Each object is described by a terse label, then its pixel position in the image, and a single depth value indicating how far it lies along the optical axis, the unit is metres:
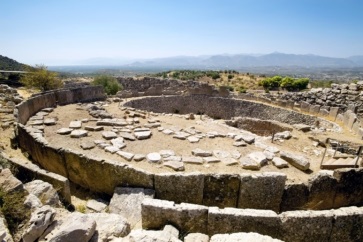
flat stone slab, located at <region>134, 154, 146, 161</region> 7.78
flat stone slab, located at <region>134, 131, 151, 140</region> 10.05
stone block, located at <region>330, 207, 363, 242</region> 4.93
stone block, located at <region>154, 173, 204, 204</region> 6.03
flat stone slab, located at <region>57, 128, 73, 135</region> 10.06
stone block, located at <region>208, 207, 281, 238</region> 4.70
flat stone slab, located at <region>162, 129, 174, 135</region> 11.04
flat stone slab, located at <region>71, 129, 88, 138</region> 9.64
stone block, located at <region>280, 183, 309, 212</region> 6.35
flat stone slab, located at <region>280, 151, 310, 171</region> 7.97
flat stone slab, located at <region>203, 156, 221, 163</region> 8.06
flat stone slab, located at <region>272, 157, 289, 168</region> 8.02
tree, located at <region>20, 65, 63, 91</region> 21.66
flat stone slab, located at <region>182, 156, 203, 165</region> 7.89
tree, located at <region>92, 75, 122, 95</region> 28.44
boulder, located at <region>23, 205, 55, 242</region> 3.45
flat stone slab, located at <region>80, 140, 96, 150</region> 8.51
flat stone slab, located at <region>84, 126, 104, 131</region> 10.63
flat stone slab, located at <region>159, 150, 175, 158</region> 8.28
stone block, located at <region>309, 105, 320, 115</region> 19.87
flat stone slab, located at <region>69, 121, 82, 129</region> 10.88
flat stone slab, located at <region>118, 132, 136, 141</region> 9.80
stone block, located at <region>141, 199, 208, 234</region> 4.79
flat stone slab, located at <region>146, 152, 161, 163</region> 7.75
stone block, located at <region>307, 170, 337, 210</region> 6.54
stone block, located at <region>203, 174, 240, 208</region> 6.16
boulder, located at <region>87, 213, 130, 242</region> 3.89
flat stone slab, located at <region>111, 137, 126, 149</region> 8.83
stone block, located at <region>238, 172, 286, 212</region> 6.07
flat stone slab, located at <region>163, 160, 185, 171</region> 7.39
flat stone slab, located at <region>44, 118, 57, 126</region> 11.37
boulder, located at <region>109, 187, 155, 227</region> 5.64
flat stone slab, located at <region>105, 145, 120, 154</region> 8.25
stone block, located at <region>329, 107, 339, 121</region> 18.29
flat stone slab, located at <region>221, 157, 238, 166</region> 7.98
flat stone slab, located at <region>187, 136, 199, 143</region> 10.04
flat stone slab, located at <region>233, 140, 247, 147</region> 9.76
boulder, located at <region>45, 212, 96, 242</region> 3.29
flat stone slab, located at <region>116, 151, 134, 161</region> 7.79
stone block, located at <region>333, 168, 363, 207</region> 6.76
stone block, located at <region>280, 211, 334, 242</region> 4.78
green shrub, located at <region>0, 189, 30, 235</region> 3.78
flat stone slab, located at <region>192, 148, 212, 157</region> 8.55
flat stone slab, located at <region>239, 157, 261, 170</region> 7.82
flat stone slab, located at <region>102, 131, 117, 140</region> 9.67
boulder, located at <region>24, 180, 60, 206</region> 4.68
